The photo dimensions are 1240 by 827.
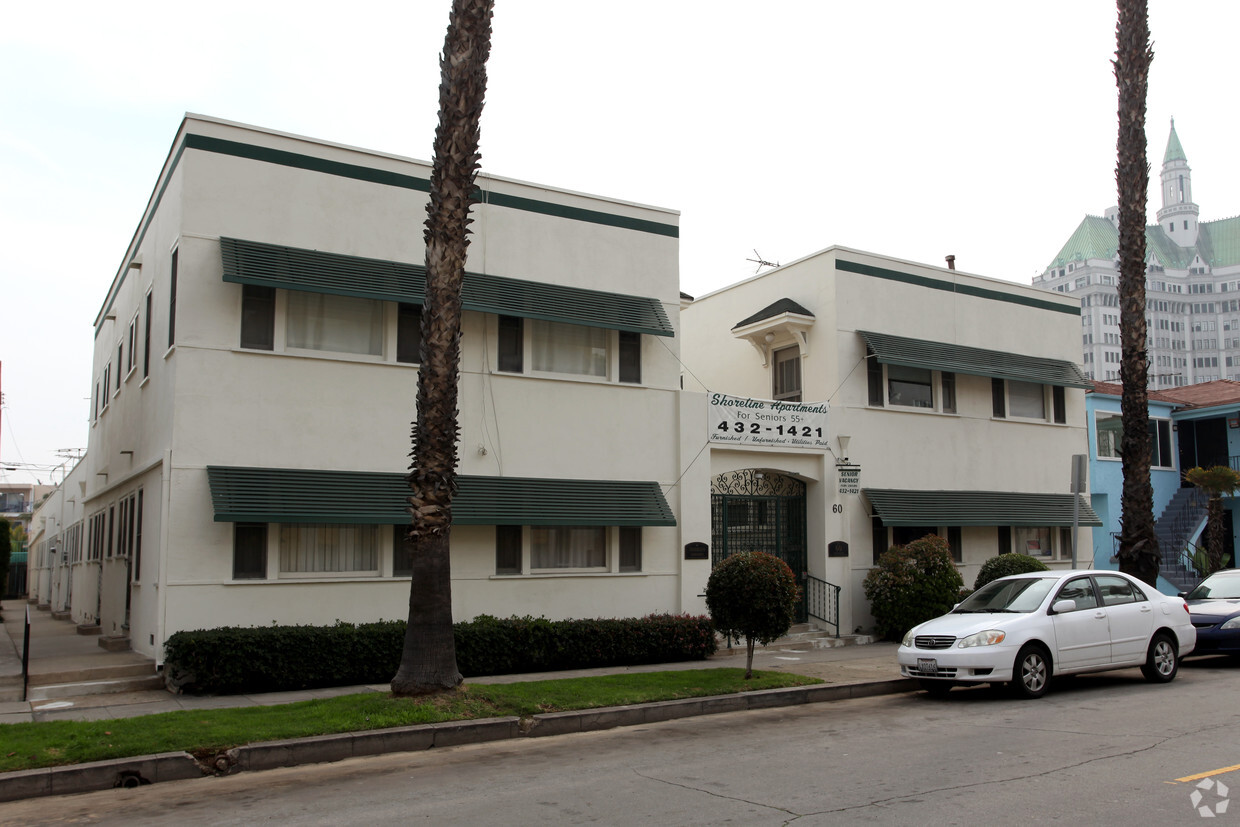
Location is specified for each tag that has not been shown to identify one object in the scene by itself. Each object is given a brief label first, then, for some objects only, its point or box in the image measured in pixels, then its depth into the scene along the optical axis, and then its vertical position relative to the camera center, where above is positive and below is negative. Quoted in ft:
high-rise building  492.13 +115.26
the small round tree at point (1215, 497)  90.12 +2.00
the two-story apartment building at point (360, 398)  45.62 +6.28
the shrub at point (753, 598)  42.96 -3.47
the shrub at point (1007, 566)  62.85 -3.08
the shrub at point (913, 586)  60.59 -4.17
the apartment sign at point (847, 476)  63.93 +2.79
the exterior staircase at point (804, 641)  58.59 -7.56
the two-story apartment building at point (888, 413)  63.98 +7.52
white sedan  40.22 -4.96
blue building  94.02 +6.19
